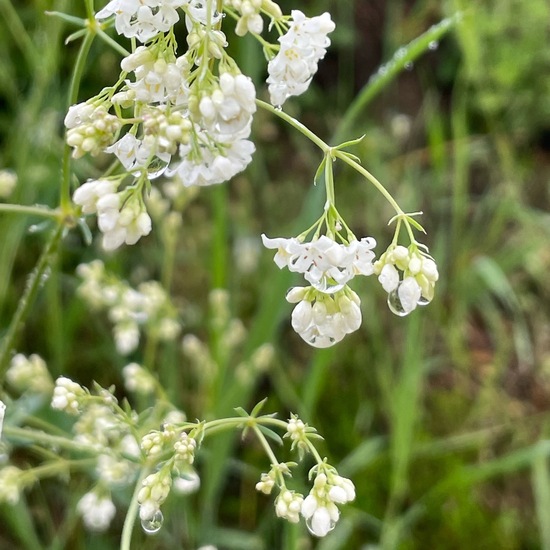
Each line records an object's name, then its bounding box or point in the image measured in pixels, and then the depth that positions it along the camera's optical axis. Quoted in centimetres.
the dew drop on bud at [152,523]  19
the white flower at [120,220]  18
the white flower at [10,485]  22
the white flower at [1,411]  18
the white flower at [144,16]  17
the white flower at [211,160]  18
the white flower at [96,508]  23
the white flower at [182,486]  25
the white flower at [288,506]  18
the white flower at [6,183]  26
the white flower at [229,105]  17
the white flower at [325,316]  18
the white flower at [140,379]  25
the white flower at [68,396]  20
